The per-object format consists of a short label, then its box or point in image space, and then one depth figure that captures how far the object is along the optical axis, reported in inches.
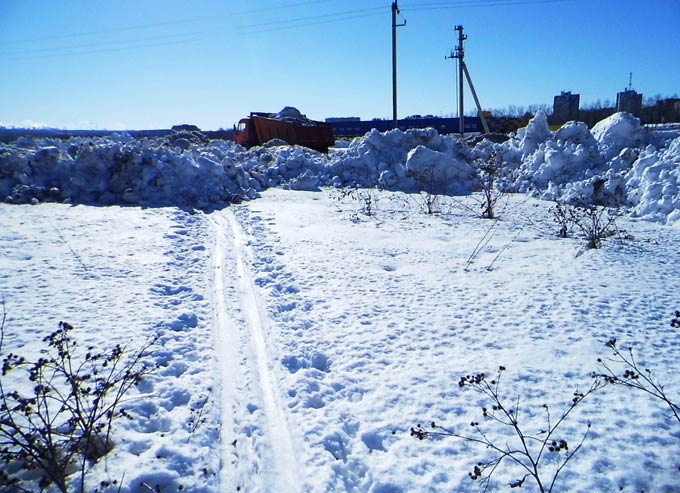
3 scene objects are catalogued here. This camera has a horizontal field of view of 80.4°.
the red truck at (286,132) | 859.4
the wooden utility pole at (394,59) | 907.2
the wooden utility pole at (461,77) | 1019.9
